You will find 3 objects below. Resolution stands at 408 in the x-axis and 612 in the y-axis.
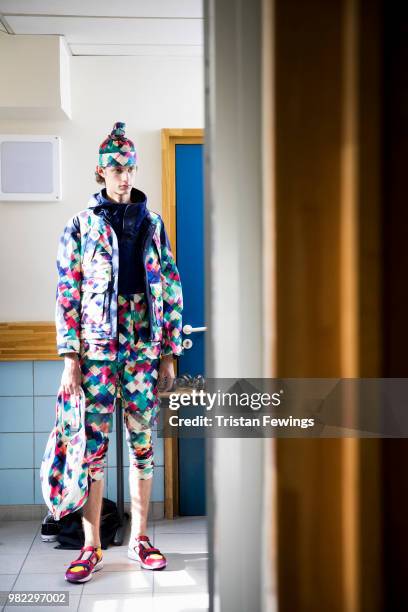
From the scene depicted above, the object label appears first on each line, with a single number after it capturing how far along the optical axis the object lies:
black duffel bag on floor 2.73
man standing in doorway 2.39
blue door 3.11
